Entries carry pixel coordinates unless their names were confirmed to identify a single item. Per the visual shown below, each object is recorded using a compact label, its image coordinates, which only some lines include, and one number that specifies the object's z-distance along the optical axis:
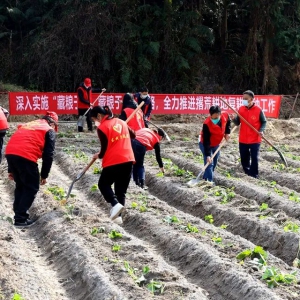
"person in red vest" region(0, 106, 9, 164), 11.02
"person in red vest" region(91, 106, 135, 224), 8.35
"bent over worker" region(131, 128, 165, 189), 10.55
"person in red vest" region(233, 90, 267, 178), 11.78
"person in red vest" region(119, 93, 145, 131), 10.92
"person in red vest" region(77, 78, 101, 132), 17.73
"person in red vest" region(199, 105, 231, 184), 10.89
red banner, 19.50
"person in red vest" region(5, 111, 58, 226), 8.38
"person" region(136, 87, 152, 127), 14.08
